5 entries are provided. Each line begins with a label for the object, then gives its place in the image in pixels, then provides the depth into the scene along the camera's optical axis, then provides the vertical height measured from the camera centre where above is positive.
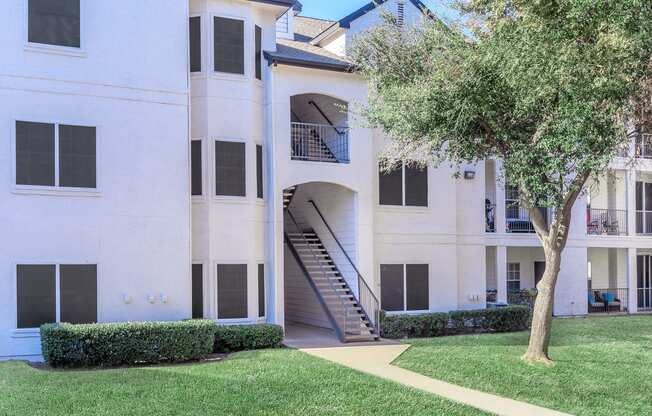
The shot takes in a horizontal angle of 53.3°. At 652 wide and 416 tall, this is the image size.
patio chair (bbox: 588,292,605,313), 25.22 -3.61
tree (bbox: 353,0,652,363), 11.29 +2.35
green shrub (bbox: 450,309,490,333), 18.78 -3.07
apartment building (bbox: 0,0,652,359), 14.39 +0.86
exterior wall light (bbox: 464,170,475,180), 20.94 +1.31
